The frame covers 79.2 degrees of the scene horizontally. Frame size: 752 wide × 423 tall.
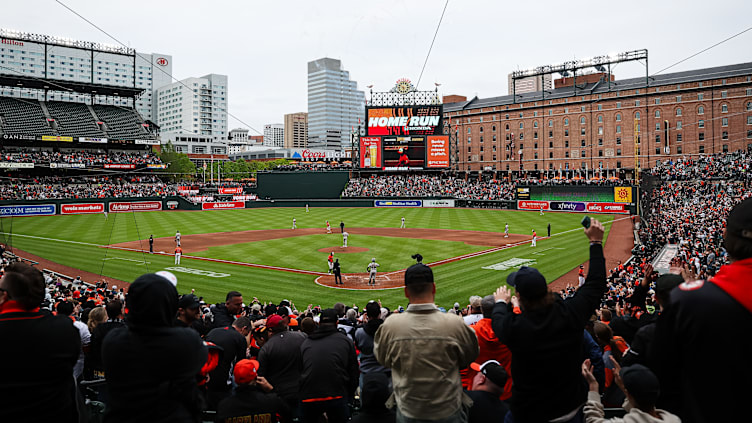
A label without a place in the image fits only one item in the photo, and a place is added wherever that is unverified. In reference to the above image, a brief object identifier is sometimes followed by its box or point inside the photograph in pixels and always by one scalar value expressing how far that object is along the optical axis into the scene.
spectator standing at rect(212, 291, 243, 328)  7.34
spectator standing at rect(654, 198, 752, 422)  2.27
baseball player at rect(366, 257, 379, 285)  22.59
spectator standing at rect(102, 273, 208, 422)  3.14
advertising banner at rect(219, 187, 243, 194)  75.38
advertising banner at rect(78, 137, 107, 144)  71.39
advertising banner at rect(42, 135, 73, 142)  67.81
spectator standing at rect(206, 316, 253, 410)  5.14
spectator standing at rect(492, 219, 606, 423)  3.42
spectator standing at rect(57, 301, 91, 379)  5.30
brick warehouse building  78.81
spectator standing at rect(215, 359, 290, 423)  4.49
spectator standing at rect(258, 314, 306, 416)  5.23
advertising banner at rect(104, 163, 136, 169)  70.25
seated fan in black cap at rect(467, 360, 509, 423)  3.97
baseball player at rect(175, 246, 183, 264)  27.76
